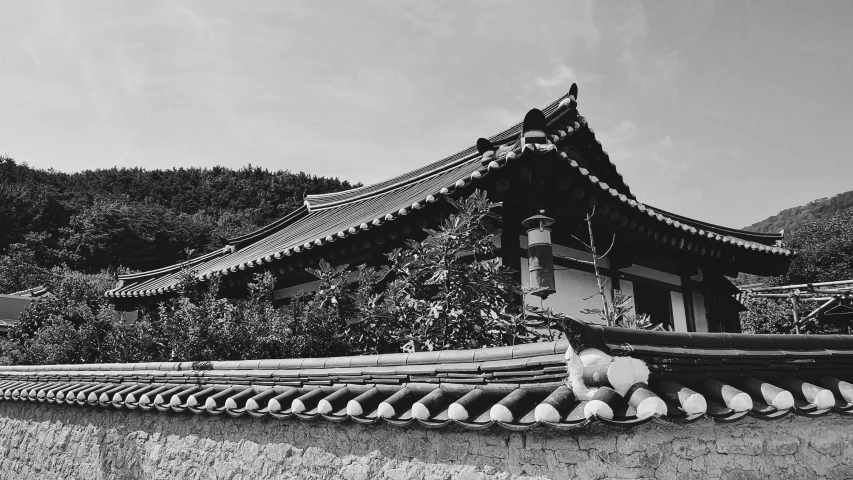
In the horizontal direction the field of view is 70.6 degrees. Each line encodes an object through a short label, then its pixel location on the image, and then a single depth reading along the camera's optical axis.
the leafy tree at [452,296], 4.90
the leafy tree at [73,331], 8.09
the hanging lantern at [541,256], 6.05
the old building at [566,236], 6.19
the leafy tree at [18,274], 34.56
